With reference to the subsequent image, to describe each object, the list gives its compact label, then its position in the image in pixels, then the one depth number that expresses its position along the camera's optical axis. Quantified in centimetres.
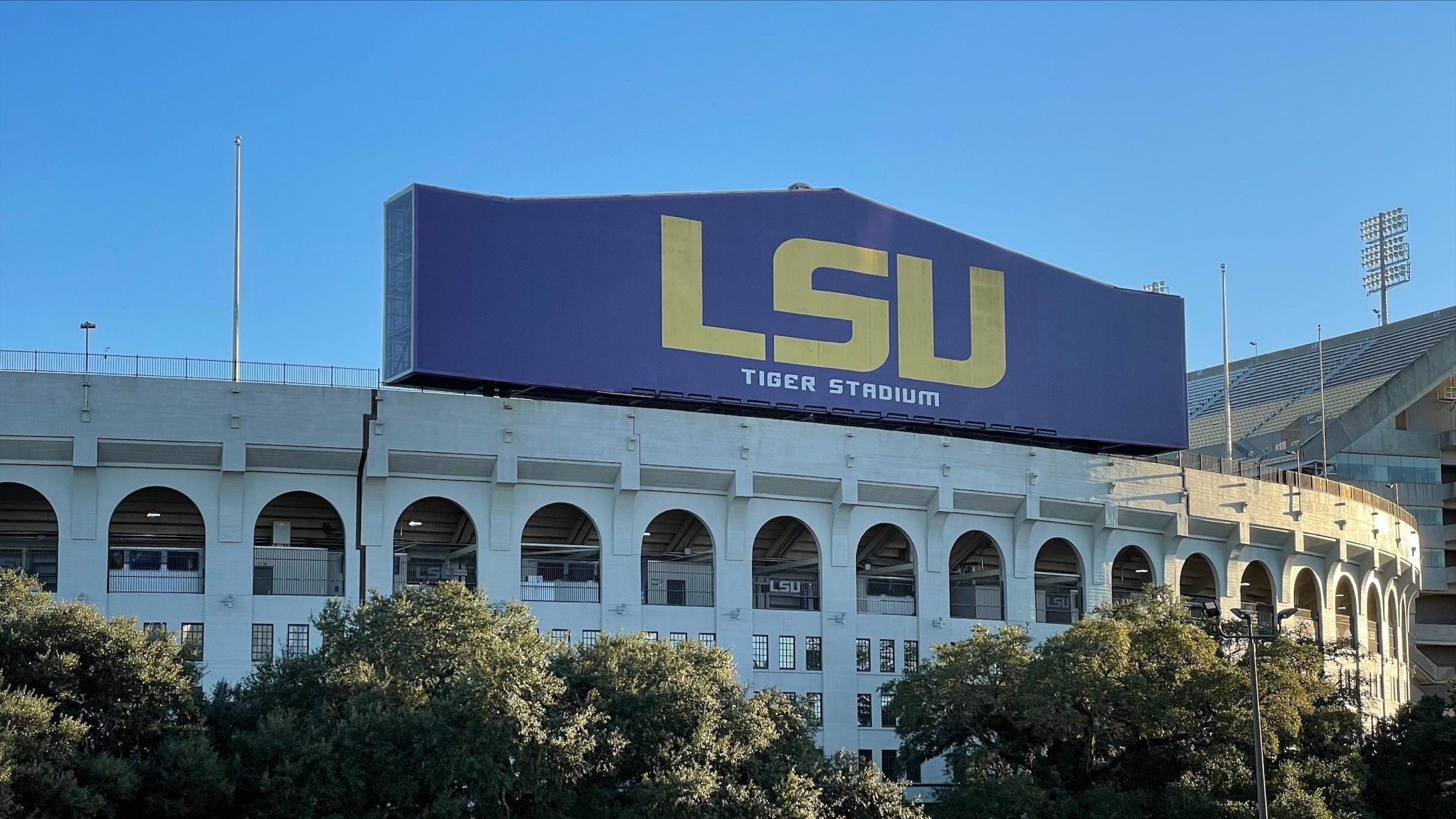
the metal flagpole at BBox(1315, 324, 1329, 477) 11204
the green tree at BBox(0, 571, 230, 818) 4369
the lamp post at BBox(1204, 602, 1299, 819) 5262
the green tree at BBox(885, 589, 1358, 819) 5975
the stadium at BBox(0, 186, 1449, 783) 6456
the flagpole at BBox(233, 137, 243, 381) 6706
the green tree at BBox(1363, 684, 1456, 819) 6725
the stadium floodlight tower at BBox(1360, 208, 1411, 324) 15588
